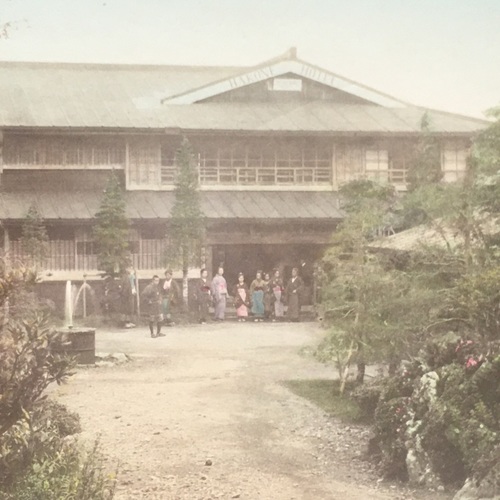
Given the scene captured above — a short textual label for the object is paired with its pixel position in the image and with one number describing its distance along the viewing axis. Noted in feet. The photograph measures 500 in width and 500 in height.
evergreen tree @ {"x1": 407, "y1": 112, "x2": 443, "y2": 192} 70.13
